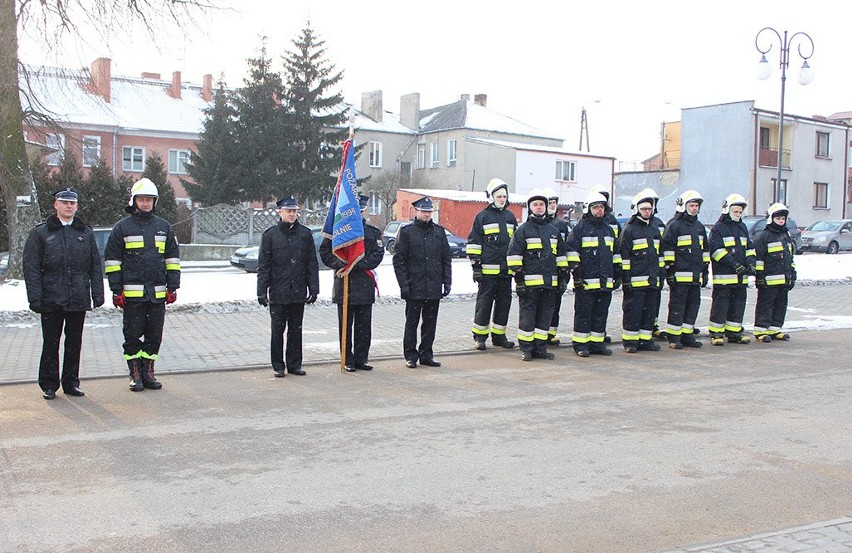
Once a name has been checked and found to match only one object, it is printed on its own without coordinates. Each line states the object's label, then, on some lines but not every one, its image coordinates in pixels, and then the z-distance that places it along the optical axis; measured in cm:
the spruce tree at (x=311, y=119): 4972
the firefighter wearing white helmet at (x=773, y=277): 1319
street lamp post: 2700
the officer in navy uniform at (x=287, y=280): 996
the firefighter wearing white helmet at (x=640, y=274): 1198
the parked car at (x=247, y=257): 2559
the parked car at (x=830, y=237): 4181
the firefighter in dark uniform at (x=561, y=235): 1167
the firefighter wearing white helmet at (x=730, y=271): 1279
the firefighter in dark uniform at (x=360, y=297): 1046
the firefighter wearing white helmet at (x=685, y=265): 1240
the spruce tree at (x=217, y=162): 4888
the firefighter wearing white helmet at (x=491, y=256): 1170
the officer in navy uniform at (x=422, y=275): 1082
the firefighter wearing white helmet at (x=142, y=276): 893
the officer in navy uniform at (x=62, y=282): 848
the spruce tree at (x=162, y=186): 3625
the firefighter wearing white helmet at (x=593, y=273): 1167
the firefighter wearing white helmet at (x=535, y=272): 1124
